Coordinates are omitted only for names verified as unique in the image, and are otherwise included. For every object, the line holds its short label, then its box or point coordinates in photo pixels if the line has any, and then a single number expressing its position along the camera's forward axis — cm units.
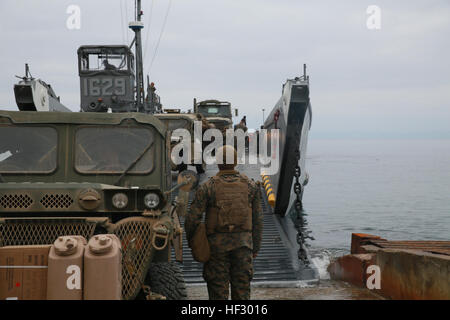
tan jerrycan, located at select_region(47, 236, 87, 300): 368
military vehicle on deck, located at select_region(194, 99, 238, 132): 2406
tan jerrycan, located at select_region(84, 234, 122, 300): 369
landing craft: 450
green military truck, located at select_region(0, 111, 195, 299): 446
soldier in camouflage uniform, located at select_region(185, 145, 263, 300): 480
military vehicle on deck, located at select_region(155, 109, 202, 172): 1377
